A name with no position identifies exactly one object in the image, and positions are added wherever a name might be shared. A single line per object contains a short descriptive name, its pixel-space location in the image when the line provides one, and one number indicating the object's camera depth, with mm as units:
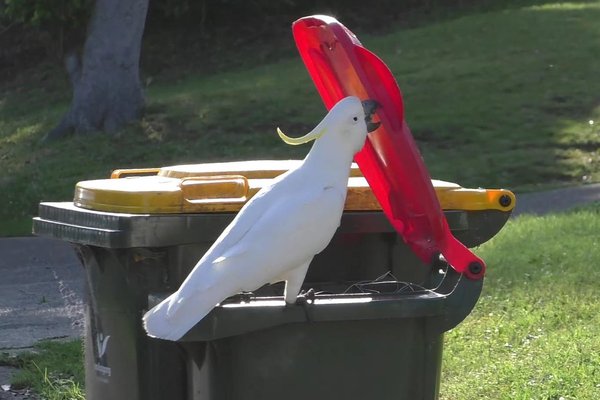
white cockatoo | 6559
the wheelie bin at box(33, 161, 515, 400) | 7012
